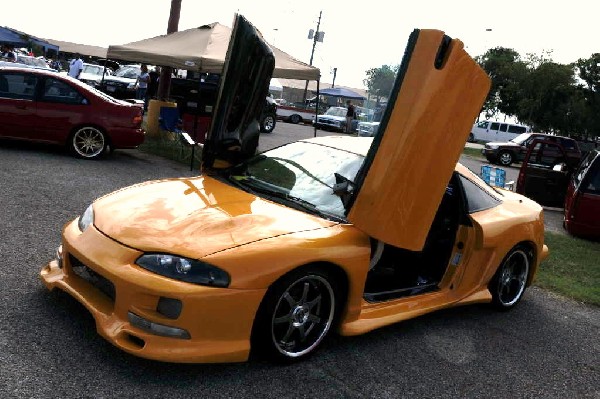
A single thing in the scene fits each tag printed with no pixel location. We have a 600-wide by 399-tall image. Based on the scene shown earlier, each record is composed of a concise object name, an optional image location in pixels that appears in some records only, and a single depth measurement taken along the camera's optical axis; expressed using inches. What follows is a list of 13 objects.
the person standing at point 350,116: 1043.3
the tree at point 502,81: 1603.1
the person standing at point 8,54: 836.9
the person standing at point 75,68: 853.2
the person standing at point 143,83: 731.4
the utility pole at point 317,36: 2063.2
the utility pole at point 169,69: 519.6
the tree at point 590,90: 1569.9
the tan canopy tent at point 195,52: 428.8
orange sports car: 114.4
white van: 1393.9
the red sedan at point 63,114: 338.3
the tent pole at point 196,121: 425.7
